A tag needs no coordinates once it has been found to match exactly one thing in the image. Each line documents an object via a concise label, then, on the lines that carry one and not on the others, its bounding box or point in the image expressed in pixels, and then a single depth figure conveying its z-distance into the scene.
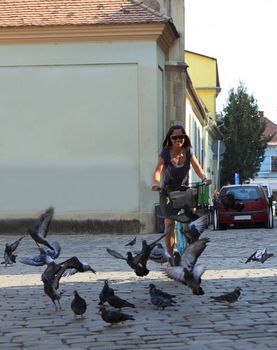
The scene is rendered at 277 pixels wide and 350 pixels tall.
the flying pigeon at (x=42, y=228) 11.96
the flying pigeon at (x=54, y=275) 10.83
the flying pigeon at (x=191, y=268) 10.37
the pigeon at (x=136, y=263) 11.78
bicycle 13.33
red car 36.38
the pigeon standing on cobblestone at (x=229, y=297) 10.88
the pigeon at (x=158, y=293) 10.78
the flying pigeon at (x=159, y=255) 12.40
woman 14.51
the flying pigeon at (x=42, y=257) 12.01
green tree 99.20
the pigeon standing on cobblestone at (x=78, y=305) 10.18
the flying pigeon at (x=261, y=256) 15.68
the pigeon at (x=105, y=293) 10.22
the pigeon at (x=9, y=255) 16.65
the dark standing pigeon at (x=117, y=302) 10.08
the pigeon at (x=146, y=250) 11.68
